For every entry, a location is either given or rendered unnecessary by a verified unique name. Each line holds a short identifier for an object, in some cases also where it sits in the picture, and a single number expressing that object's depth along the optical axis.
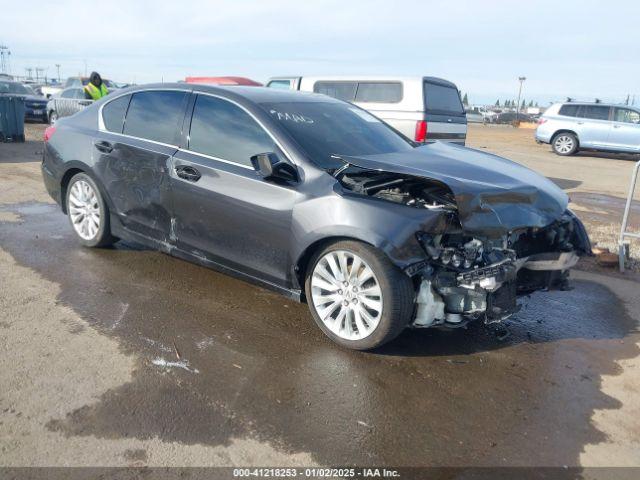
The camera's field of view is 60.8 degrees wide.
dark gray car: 3.44
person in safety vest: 11.08
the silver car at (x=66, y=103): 16.42
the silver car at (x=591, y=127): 17.84
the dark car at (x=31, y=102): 19.77
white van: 9.78
